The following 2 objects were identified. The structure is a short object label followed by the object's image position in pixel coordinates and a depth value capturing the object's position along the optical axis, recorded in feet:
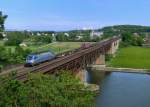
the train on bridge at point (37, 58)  70.78
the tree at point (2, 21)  63.63
